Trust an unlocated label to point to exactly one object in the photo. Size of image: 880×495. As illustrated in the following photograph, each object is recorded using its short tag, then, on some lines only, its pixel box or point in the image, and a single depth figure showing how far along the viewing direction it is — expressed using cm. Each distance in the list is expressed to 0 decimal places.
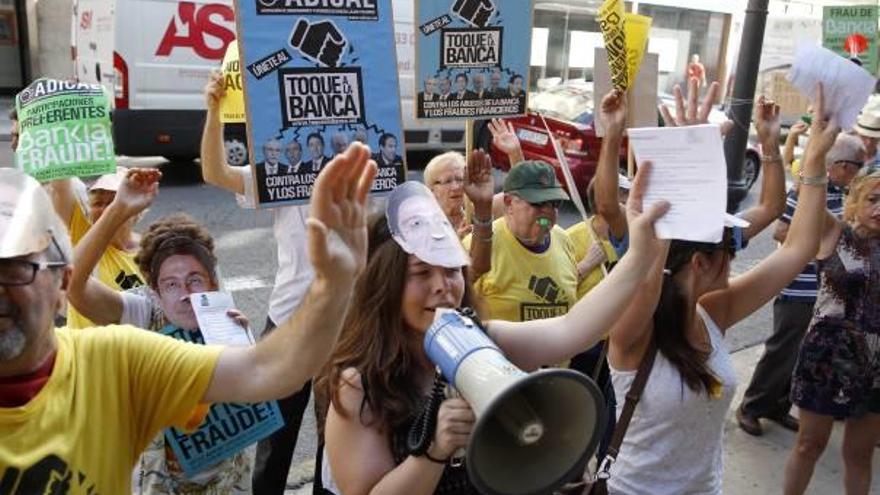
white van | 963
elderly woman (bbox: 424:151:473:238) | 391
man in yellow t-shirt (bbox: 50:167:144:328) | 310
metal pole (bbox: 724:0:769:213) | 666
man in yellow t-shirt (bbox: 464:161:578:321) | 331
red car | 1020
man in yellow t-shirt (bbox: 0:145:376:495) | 147
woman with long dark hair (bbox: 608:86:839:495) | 242
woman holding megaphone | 186
